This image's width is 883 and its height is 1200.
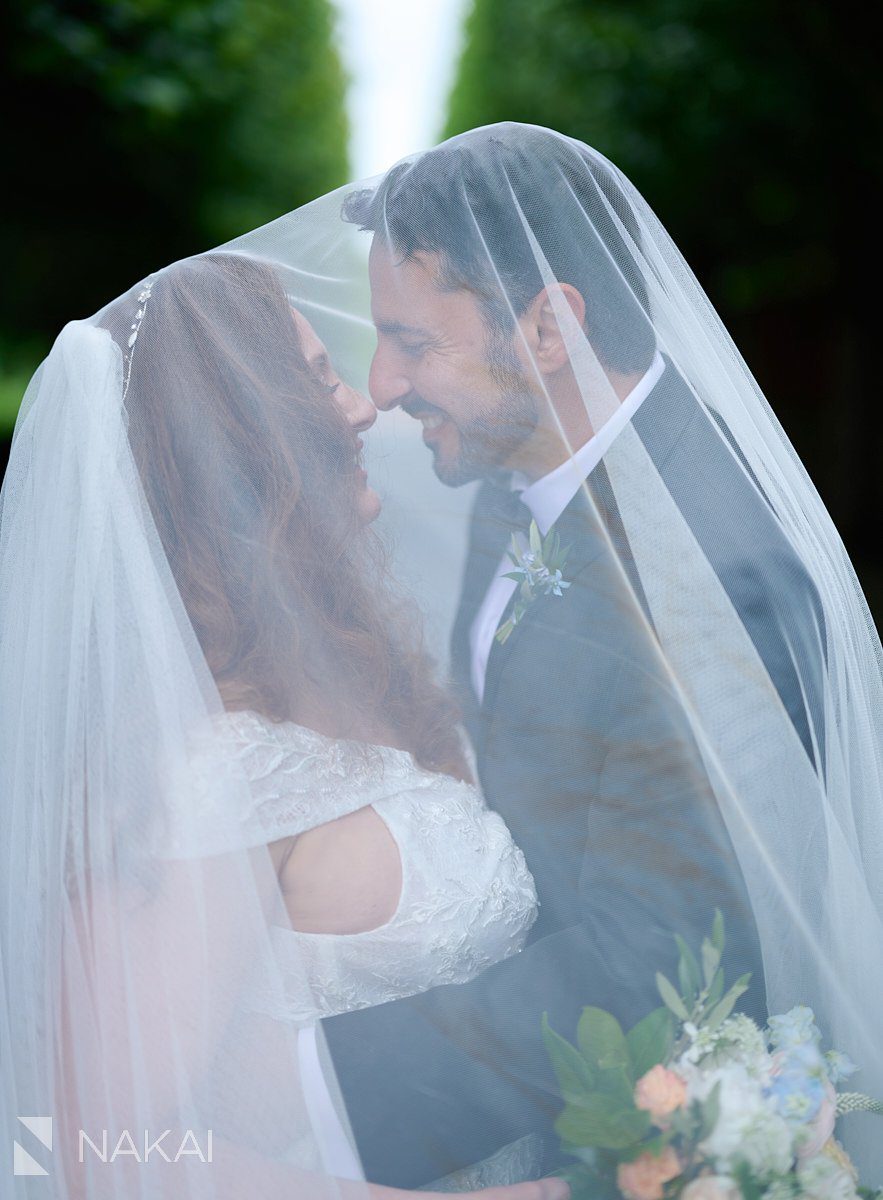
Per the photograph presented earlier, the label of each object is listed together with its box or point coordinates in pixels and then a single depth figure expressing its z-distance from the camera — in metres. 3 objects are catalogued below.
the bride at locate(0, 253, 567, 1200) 1.52
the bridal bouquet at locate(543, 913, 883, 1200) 1.40
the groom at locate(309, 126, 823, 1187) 1.56
